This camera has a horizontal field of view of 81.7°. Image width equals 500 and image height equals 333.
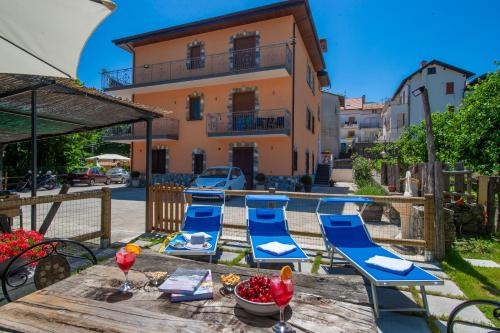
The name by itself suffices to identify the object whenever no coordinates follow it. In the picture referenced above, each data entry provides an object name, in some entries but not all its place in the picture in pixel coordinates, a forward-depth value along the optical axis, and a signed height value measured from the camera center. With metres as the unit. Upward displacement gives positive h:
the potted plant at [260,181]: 14.62 -0.67
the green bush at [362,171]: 13.10 -0.11
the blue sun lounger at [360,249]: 2.82 -1.07
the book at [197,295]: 1.96 -0.88
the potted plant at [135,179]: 18.41 -0.78
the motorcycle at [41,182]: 16.64 -0.95
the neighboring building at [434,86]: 29.27 +8.58
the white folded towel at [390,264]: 2.95 -1.01
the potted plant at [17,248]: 2.87 -0.84
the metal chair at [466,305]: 1.98 -1.02
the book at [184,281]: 2.00 -0.84
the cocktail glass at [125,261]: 2.17 -0.71
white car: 12.36 -0.50
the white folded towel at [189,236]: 3.56 -0.88
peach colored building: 14.60 +4.42
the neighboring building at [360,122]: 47.69 +8.00
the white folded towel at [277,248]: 3.64 -1.03
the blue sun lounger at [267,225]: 4.19 -0.92
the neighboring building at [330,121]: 32.88 +5.45
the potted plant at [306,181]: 15.16 -0.69
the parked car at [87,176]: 19.77 -0.73
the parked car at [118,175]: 23.18 -0.68
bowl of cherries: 1.79 -0.83
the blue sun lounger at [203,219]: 4.79 -0.88
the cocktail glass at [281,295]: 1.64 -0.73
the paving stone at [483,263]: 4.44 -1.46
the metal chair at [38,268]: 2.63 -0.98
